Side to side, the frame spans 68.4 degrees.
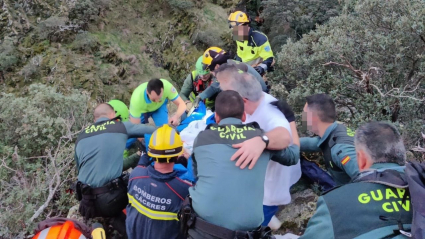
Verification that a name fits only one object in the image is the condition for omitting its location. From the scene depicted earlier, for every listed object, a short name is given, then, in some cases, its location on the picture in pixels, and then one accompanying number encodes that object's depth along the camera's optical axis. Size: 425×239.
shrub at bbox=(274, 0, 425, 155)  4.27
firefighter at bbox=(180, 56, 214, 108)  5.13
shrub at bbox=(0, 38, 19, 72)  10.95
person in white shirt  2.69
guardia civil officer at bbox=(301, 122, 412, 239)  1.43
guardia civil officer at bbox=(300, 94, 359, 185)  2.68
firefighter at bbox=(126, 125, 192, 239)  2.48
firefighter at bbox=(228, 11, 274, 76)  5.40
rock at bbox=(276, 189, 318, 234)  3.29
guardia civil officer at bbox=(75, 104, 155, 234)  3.20
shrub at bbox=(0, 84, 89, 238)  4.09
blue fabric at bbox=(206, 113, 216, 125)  3.80
